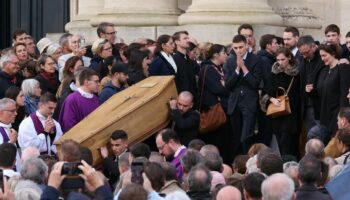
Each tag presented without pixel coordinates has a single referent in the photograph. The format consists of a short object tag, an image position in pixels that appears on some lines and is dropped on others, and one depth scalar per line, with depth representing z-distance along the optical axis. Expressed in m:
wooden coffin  16.95
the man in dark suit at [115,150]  16.48
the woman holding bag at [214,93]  18.66
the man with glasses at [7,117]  16.77
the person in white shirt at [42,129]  17.03
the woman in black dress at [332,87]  17.97
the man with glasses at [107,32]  19.81
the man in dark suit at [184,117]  17.64
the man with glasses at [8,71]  18.75
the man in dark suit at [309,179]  12.95
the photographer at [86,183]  12.08
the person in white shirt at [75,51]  19.73
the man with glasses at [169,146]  16.48
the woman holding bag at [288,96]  18.69
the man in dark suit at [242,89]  18.55
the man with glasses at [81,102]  17.62
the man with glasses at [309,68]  18.39
